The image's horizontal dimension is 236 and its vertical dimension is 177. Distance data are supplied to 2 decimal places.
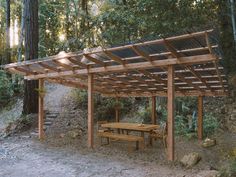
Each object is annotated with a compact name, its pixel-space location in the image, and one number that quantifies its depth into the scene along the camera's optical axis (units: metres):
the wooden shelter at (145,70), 6.75
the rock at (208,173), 5.59
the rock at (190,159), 6.95
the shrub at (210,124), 10.60
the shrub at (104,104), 13.79
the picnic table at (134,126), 9.09
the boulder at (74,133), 11.09
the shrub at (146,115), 12.60
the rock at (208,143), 9.20
